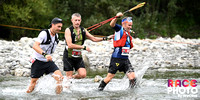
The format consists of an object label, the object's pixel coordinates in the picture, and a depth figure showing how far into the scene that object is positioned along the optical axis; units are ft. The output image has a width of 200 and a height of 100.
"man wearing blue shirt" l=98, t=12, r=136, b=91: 48.19
